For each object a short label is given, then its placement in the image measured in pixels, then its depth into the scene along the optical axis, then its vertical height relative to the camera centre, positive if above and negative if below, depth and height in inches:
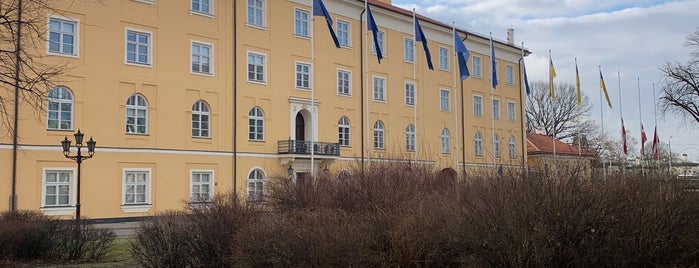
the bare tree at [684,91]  1603.3 +202.1
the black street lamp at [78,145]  763.7 +39.2
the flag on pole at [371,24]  1160.4 +268.5
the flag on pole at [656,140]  1780.3 +95.4
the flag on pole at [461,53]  1285.7 +241.3
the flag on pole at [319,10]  1087.6 +277.2
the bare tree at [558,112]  2797.7 +266.1
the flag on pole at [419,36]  1230.9 +262.9
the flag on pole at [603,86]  1711.4 +227.1
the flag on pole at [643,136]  1840.2 +105.7
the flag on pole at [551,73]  1616.6 +248.6
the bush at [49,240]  546.0 -54.6
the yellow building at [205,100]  1094.4 +154.2
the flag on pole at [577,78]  1675.8 +244.7
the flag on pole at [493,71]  1449.6 +230.9
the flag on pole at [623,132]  1785.4 +113.2
